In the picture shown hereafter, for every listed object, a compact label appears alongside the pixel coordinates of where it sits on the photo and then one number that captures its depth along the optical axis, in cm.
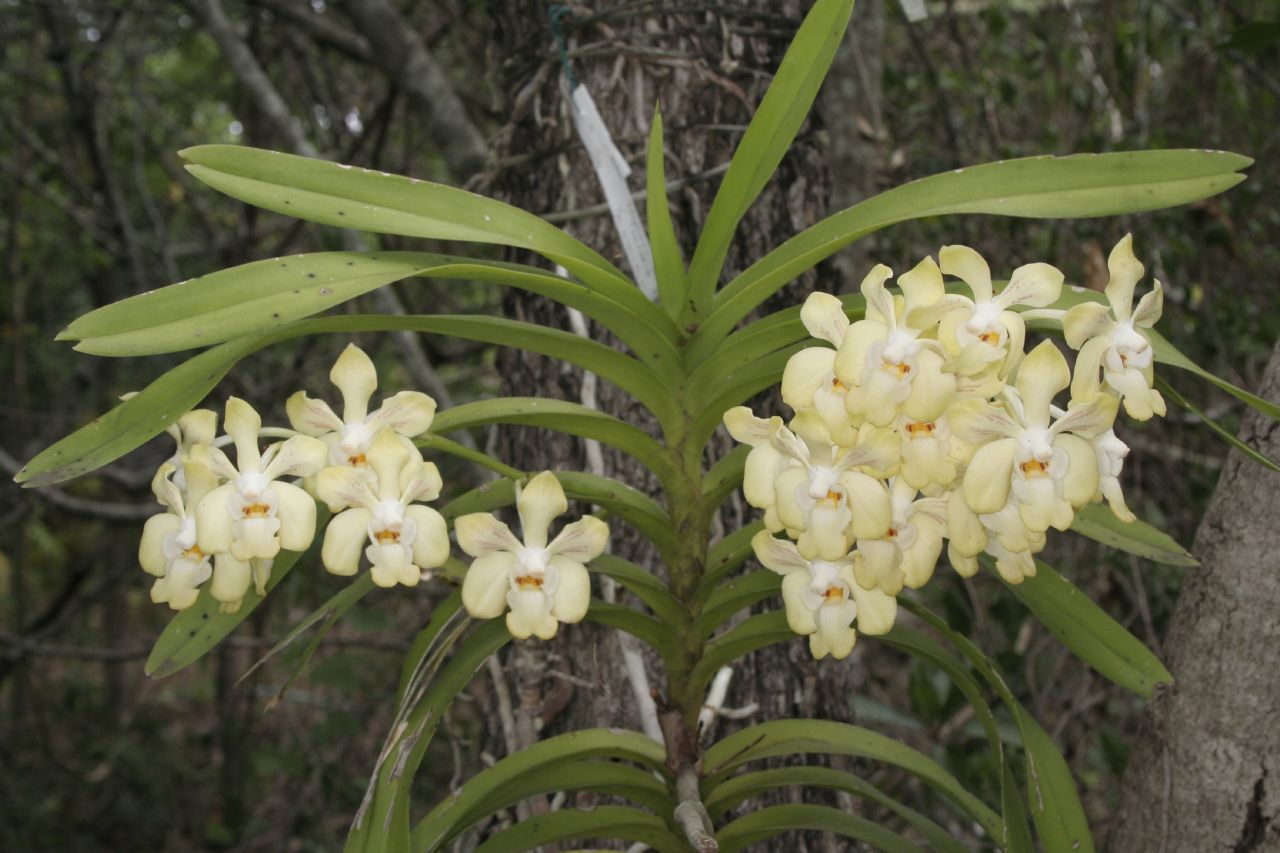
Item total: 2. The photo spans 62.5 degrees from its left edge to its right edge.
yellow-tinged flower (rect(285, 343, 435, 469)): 78
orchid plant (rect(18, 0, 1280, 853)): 71
